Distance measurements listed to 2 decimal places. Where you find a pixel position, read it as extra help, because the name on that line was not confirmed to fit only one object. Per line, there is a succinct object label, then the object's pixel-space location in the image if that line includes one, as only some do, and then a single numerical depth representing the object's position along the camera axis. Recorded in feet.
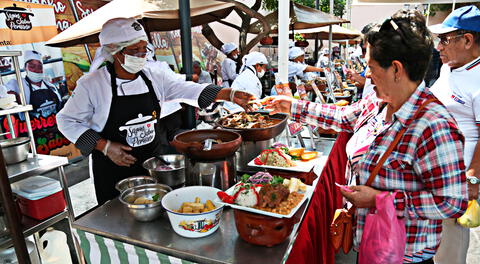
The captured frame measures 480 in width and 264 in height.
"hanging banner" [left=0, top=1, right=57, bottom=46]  14.46
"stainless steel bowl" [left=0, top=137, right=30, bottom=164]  7.45
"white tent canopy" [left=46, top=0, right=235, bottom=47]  8.65
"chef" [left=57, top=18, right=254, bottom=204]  6.83
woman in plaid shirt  4.21
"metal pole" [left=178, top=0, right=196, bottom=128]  9.03
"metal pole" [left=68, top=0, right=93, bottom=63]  17.67
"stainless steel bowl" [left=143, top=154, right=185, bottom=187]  6.34
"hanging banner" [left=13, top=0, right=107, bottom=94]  17.02
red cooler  7.39
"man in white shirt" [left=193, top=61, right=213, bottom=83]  28.32
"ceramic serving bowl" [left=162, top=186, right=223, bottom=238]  4.75
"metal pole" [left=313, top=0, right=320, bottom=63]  39.08
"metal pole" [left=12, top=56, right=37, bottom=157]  7.53
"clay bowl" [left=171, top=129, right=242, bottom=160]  5.68
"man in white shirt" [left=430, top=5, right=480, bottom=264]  6.73
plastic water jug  8.55
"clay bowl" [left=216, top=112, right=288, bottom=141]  6.98
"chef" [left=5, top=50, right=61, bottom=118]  15.81
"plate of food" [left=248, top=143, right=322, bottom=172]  6.45
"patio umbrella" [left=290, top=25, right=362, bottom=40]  37.91
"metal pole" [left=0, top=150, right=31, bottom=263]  4.84
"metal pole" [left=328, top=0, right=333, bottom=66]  27.77
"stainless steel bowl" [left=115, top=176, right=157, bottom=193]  6.35
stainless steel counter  4.52
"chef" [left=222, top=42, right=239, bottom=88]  32.32
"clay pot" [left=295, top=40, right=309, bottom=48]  39.24
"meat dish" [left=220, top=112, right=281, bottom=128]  7.46
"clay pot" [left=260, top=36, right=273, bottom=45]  33.74
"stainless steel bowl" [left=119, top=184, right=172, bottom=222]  5.23
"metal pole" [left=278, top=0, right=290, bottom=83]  9.91
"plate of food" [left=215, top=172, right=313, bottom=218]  4.63
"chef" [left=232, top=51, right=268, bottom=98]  20.63
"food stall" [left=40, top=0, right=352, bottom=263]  4.63
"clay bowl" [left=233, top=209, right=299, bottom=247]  4.54
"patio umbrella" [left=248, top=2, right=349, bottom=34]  22.15
